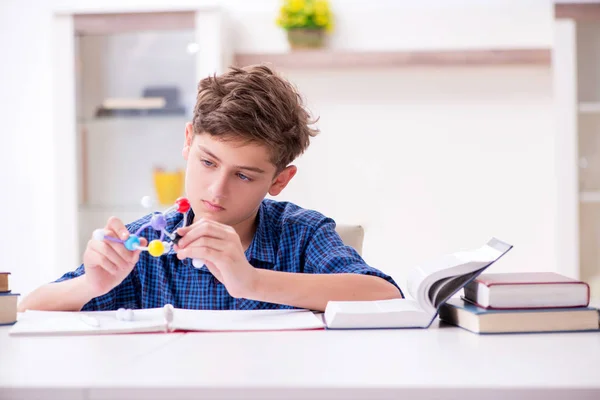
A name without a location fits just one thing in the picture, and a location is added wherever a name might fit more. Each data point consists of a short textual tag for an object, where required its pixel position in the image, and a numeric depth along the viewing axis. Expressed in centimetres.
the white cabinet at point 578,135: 422
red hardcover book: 215
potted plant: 447
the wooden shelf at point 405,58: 448
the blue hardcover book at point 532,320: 211
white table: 172
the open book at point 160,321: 211
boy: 223
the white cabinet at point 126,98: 439
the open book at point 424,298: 217
